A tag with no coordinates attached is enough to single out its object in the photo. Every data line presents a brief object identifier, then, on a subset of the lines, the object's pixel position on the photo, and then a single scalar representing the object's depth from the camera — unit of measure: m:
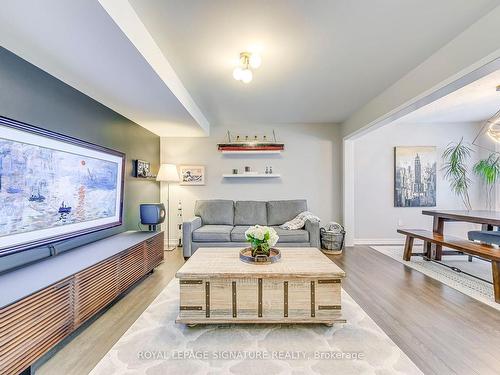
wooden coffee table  1.97
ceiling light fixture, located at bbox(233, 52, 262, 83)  2.26
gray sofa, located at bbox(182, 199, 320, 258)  3.81
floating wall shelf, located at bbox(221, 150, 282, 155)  4.73
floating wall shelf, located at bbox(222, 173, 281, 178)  4.74
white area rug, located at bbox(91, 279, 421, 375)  1.55
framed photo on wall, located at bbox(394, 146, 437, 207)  4.90
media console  1.35
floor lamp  4.36
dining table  2.94
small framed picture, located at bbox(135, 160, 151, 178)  3.84
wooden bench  2.47
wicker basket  4.22
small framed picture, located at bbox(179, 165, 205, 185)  4.90
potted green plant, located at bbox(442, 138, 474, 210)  4.64
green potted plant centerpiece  2.17
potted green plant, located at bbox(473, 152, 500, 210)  4.39
